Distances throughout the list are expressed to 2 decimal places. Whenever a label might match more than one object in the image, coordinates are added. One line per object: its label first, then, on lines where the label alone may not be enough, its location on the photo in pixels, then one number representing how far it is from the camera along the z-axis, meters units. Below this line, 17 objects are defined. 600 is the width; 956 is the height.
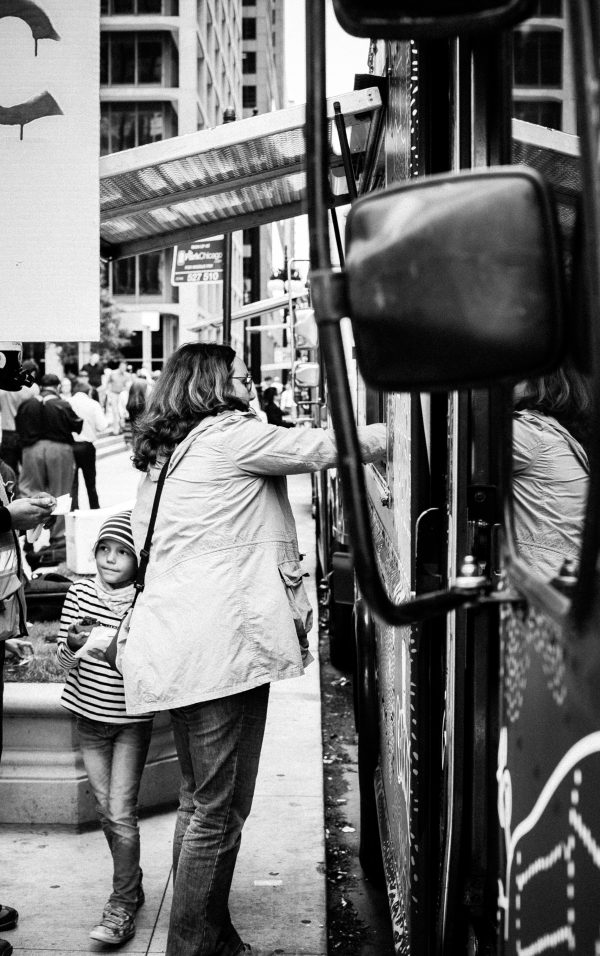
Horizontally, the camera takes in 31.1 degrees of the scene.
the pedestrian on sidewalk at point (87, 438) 13.88
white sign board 3.74
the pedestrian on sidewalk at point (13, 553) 3.60
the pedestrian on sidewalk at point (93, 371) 21.22
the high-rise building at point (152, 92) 51.50
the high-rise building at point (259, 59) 98.94
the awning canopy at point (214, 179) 4.12
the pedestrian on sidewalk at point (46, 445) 11.86
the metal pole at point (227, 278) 11.73
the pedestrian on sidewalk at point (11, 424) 13.20
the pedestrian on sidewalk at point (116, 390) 32.14
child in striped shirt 3.78
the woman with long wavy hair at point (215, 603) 3.14
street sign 12.61
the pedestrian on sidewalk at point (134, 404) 11.13
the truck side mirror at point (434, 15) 1.31
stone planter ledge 4.68
